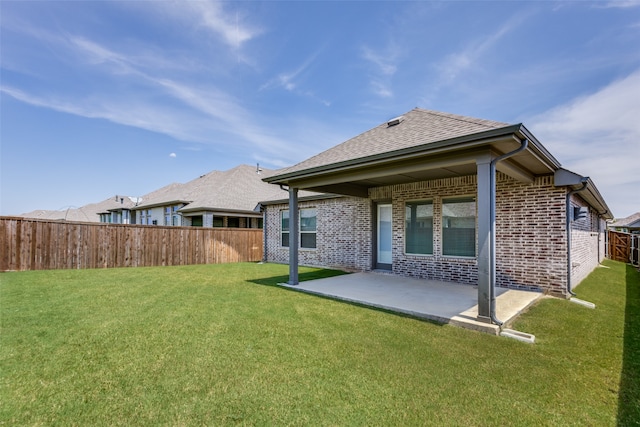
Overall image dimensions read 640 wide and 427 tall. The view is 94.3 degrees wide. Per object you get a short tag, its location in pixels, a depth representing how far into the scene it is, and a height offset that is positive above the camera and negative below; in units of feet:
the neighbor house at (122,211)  82.08 +1.09
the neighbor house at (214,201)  57.82 +2.86
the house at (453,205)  15.30 +0.87
